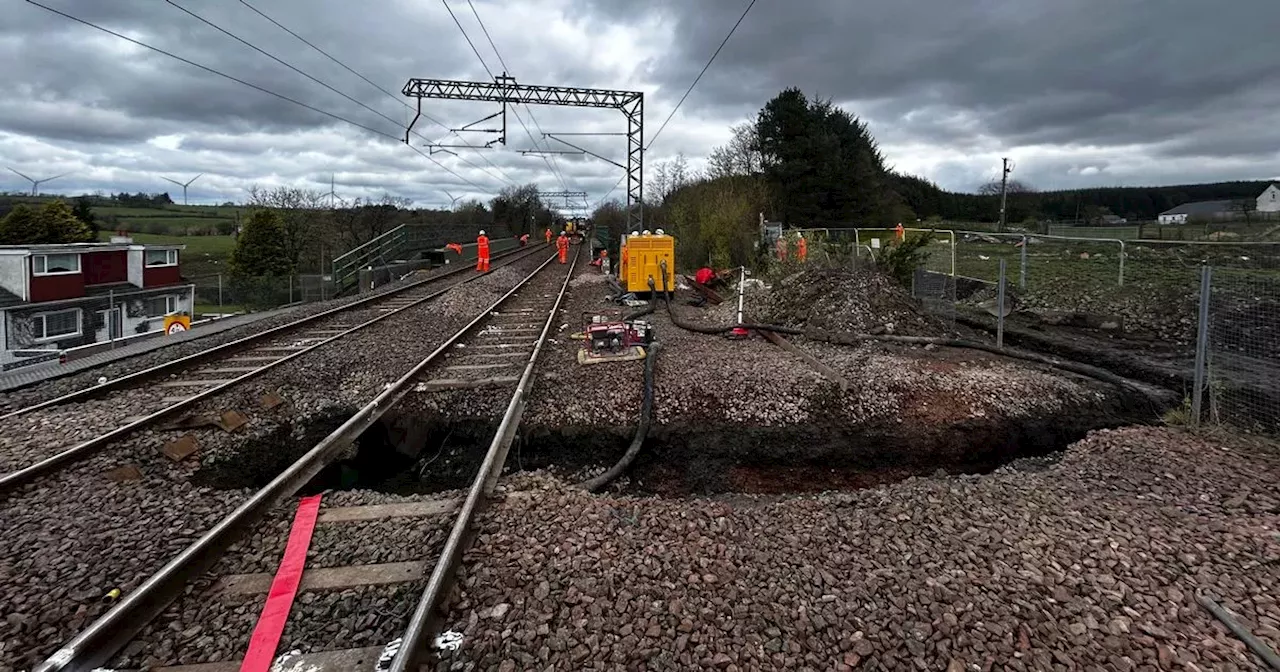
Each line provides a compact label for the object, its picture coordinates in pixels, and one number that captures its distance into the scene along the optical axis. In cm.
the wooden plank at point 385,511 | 488
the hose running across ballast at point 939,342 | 936
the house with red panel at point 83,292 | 2803
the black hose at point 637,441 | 621
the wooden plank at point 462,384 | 855
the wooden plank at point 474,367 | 951
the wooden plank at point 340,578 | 397
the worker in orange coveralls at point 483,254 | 2970
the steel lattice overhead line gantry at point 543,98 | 2045
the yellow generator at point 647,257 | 1650
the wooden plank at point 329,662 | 329
